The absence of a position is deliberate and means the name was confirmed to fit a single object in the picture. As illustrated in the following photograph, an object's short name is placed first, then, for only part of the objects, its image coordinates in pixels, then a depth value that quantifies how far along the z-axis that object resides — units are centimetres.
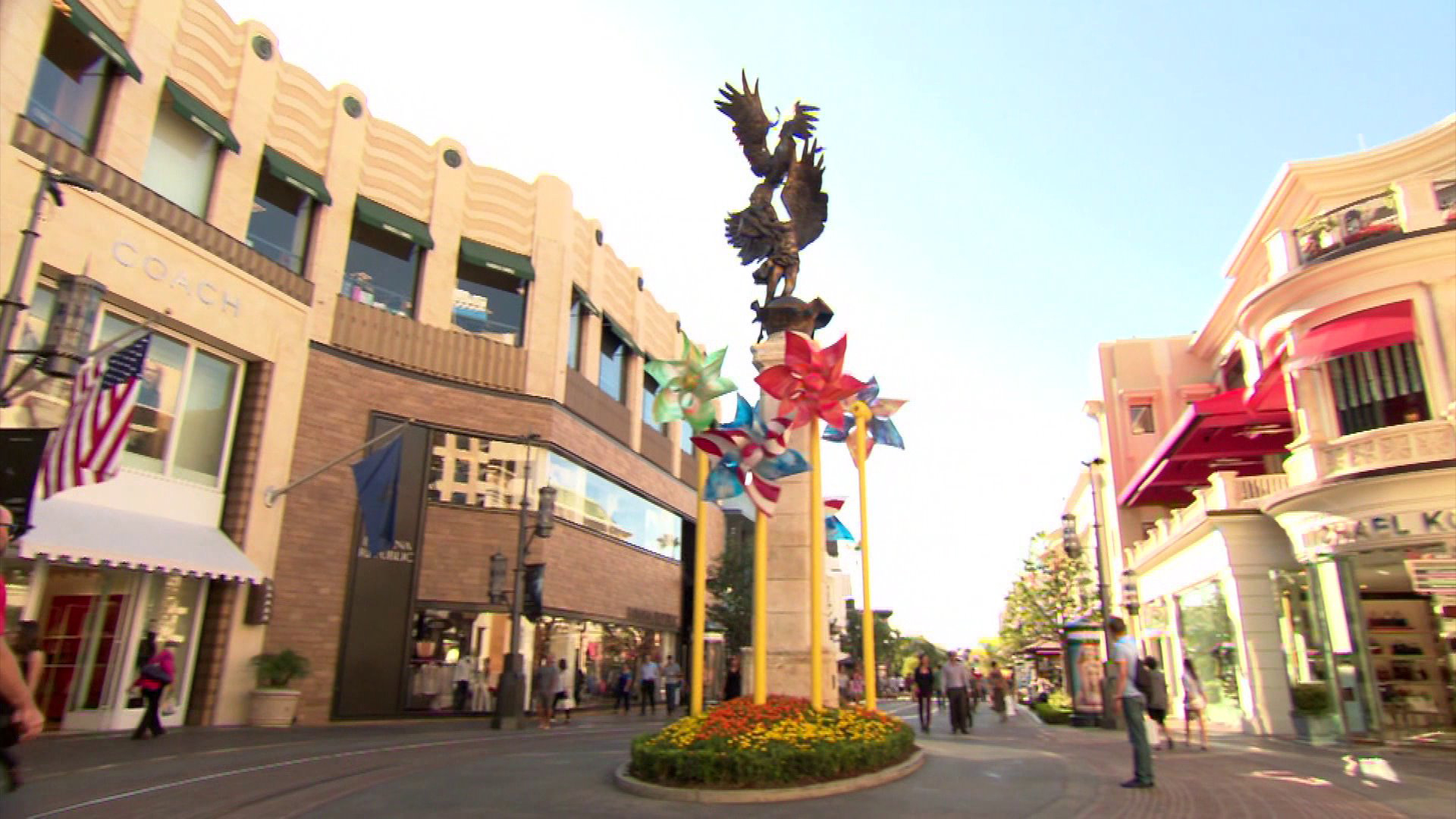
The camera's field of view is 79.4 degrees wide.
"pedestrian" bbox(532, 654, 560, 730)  2056
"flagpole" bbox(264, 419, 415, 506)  1839
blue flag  1794
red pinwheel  1159
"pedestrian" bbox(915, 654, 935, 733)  1966
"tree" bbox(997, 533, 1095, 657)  3966
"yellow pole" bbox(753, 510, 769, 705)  1081
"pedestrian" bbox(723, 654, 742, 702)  1812
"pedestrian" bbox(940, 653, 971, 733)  1828
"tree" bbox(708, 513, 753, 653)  3719
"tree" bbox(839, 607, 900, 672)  7444
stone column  1262
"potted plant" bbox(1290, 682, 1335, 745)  1694
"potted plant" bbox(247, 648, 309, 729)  1831
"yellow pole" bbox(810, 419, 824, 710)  1134
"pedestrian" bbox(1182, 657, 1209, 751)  1507
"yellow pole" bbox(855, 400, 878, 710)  1333
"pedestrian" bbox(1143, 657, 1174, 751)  1296
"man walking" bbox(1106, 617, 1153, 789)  950
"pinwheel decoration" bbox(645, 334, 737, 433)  1274
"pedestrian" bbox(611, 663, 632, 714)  2642
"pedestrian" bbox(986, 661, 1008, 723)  2592
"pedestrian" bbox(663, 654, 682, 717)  2695
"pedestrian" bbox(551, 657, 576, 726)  2455
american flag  1306
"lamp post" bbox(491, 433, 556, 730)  2002
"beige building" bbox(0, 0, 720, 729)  1598
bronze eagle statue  1473
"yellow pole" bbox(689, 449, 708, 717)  1138
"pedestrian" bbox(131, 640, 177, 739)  1436
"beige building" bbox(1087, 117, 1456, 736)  1583
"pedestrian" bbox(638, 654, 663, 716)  2638
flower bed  904
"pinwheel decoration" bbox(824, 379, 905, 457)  1445
